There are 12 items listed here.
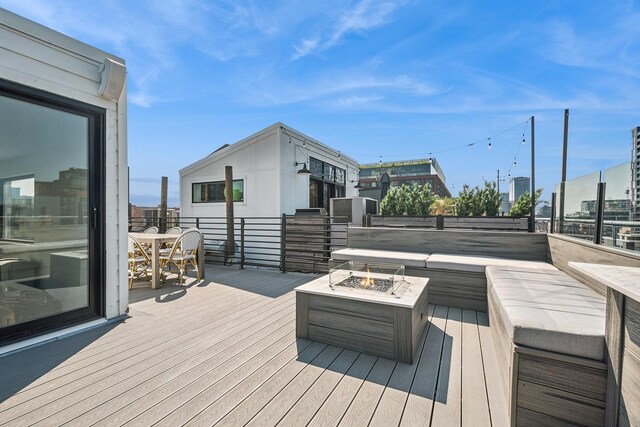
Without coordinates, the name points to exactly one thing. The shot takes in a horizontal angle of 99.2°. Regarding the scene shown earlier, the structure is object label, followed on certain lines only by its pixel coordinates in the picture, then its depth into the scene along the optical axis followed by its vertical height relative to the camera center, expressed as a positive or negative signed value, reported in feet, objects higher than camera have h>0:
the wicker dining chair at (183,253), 13.93 -2.58
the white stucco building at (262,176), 24.71 +2.94
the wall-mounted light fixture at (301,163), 25.45 +4.20
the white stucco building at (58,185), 7.28 +0.52
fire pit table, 6.55 -2.69
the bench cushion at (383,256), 11.45 -2.23
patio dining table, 13.44 -2.50
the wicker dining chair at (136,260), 13.74 -3.07
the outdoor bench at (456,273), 10.12 -2.51
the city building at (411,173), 95.45 +13.65
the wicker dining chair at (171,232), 18.76 -1.94
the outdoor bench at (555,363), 3.98 -2.35
